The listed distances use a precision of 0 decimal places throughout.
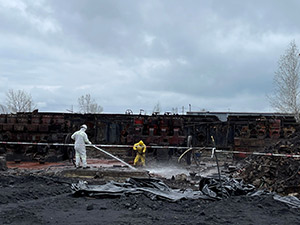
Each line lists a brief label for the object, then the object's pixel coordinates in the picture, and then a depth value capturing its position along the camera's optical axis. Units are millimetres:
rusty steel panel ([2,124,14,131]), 21830
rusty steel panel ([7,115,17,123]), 22094
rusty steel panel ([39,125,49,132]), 21500
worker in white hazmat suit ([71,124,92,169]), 14250
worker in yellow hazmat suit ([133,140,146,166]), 15930
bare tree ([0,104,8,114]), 56675
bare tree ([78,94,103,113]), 61900
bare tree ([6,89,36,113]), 54812
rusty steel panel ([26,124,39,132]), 21625
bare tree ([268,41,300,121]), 33947
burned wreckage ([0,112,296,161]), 19906
